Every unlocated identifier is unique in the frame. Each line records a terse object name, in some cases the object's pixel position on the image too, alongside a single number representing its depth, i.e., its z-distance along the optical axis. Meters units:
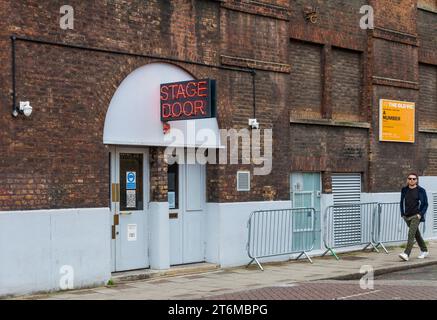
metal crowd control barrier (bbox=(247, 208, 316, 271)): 15.20
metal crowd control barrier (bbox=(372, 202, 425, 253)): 17.94
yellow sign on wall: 18.81
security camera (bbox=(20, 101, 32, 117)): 11.26
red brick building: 11.59
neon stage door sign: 12.55
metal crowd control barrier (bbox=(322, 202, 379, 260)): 17.11
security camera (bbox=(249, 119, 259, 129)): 15.21
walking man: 15.80
